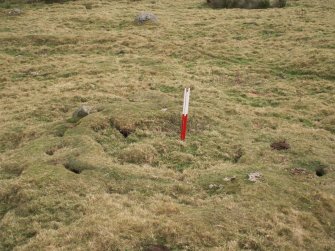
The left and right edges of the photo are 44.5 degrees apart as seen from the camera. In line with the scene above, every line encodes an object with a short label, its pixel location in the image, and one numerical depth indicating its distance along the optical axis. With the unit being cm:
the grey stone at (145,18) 4212
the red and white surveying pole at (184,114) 1733
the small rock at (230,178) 1486
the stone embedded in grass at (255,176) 1469
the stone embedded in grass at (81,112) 2052
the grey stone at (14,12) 4648
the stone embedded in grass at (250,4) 4838
